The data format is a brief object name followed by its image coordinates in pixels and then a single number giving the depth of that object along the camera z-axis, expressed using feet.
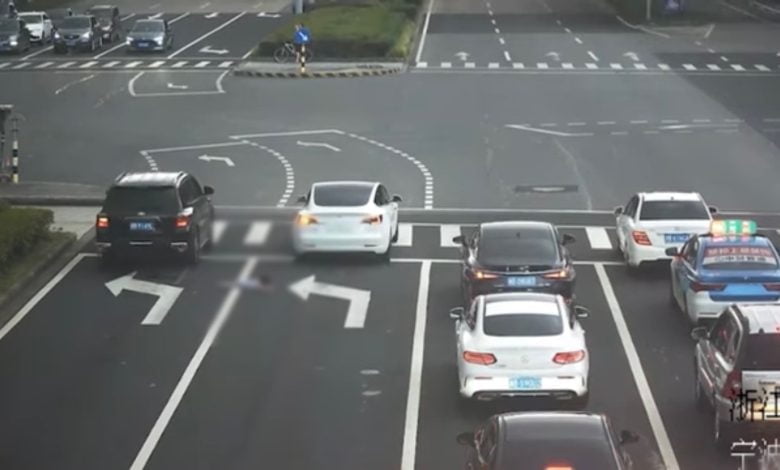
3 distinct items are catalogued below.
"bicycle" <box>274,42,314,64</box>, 193.16
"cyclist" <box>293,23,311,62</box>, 185.98
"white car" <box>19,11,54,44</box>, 227.61
